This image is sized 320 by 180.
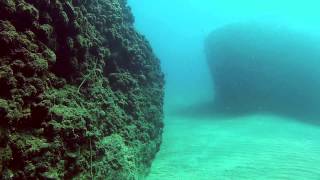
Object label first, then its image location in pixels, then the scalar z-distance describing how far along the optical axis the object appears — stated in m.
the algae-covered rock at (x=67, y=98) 3.31
